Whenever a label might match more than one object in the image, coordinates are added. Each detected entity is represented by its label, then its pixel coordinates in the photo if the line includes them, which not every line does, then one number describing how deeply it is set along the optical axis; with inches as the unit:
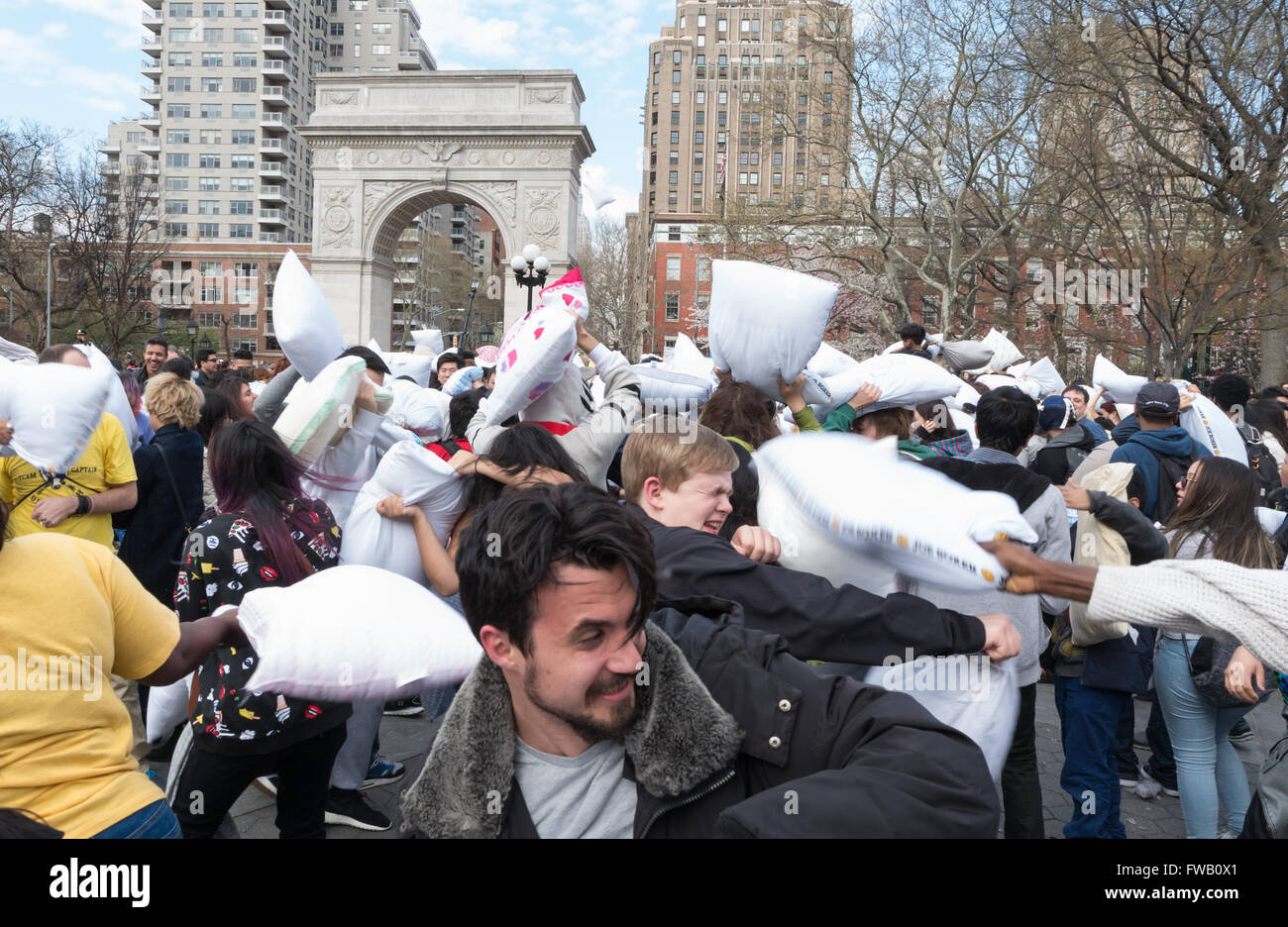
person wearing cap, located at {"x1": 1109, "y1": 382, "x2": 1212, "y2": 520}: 187.2
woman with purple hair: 102.7
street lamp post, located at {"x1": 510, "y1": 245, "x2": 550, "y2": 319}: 537.2
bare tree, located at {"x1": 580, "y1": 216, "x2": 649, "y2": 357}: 2206.0
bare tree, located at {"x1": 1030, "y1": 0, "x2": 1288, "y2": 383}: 447.8
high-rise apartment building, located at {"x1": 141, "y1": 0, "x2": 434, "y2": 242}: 3191.4
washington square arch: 1347.2
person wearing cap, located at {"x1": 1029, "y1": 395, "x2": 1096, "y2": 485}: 232.1
